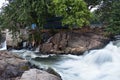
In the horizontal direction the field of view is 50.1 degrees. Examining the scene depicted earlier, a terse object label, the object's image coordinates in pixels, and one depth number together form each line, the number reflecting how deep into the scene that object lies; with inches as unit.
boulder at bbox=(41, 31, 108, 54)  324.1
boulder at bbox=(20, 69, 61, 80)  150.0
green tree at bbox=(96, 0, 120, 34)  359.5
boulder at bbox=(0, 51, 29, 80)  169.7
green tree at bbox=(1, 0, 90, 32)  333.3
